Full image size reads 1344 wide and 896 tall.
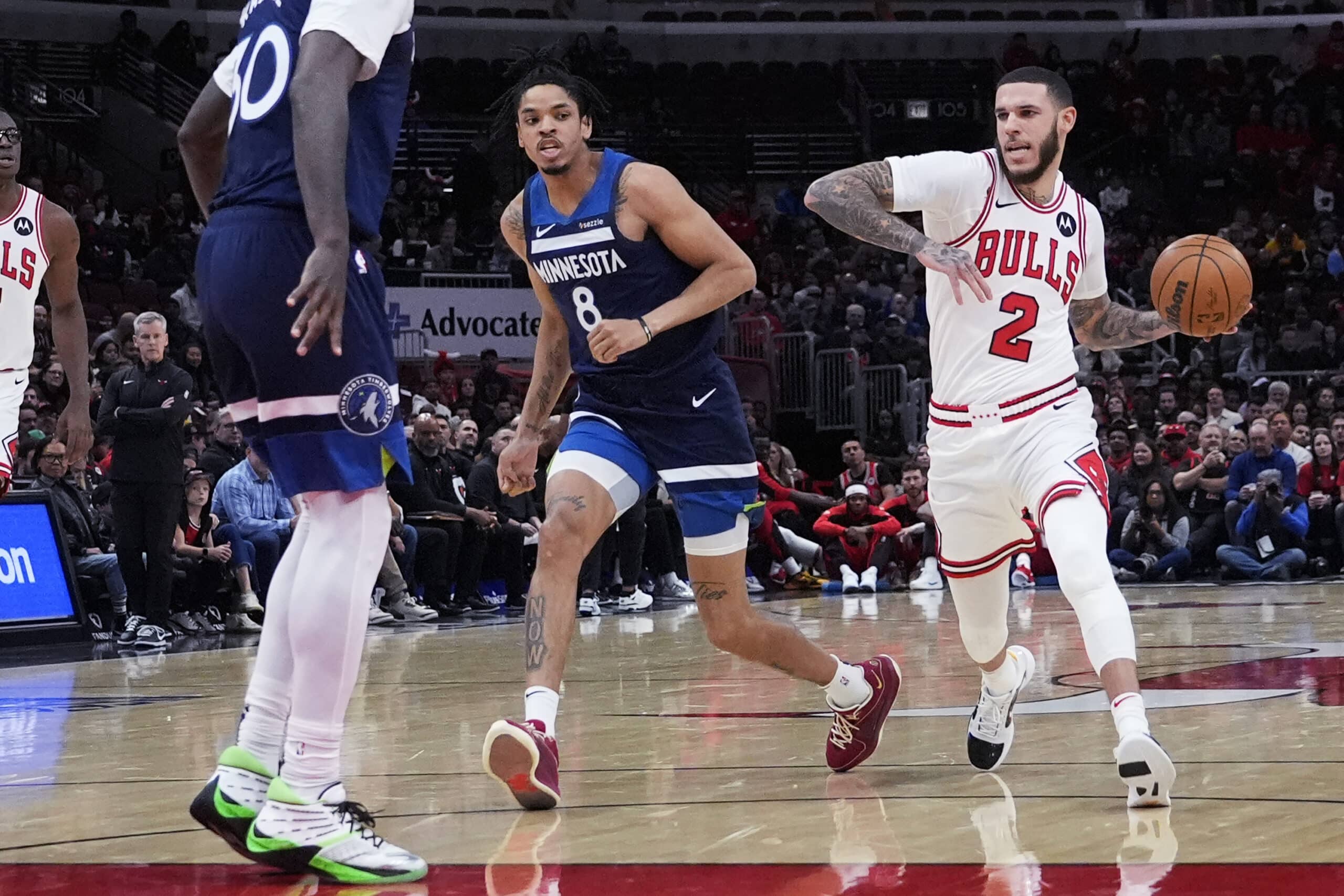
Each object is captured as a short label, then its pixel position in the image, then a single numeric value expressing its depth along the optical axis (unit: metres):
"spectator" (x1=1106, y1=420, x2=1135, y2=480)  16.94
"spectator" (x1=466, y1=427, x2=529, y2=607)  14.13
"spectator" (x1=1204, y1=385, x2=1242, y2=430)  18.55
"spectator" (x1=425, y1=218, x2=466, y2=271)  21.91
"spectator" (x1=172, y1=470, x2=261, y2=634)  12.20
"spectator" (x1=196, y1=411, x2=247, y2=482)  13.13
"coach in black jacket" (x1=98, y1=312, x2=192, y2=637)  10.86
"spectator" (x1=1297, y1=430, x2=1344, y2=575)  16.50
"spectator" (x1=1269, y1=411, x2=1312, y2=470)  16.72
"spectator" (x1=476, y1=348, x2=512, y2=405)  18.05
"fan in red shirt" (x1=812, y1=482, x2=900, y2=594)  16.31
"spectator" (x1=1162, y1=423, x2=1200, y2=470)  17.06
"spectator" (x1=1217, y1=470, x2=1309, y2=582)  15.95
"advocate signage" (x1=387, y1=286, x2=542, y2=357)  19.97
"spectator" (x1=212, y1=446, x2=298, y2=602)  12.33
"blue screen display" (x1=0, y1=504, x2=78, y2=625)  10.73
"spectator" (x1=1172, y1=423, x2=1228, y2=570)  16.52
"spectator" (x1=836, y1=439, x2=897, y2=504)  16.75
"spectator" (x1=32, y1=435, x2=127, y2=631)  11.58
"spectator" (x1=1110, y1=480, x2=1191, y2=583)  16.39
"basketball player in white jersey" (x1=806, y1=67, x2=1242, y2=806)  4.93
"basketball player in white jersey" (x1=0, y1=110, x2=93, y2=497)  7.16
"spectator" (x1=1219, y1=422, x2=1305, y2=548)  16.44
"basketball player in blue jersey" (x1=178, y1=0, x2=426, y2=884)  3.44
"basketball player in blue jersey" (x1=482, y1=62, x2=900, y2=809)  4.97
